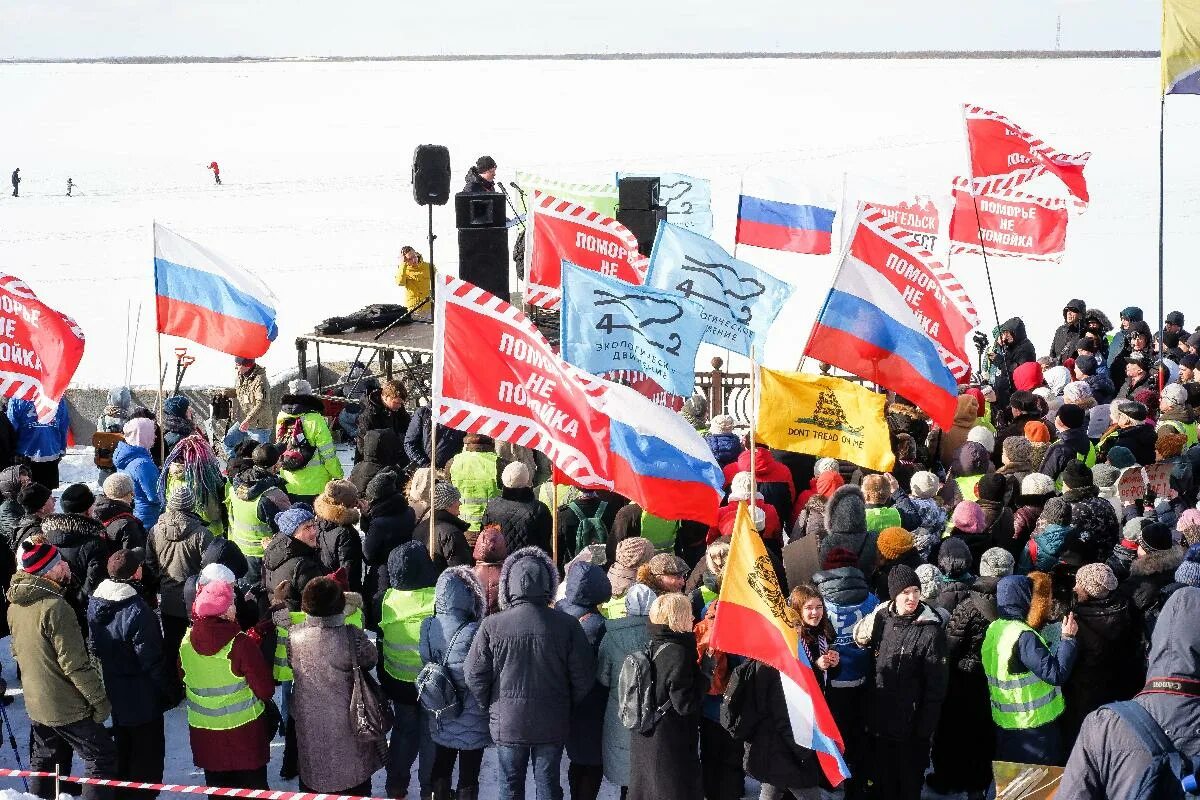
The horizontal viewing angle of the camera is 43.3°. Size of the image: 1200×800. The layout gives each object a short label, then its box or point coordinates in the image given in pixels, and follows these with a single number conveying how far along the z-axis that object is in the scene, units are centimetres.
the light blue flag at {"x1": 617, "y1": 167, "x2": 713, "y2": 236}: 1442
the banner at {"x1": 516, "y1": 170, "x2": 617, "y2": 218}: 1320
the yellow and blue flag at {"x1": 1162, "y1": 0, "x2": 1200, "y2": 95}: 866
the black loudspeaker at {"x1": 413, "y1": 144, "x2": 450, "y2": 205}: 1237
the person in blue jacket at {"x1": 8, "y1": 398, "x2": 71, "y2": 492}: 909
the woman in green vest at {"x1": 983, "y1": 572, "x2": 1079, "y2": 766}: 555
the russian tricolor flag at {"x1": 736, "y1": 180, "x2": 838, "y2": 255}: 1266
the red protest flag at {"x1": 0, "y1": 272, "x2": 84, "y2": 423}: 793
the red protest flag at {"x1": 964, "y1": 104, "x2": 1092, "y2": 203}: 1181
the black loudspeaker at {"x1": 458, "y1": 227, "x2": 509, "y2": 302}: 1130
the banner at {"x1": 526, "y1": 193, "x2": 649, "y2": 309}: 954
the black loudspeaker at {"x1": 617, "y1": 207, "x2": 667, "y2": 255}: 1266
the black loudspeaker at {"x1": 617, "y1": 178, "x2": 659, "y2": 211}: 1270
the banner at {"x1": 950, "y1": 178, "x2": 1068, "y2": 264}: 1200
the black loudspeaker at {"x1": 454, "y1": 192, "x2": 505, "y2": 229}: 1131
